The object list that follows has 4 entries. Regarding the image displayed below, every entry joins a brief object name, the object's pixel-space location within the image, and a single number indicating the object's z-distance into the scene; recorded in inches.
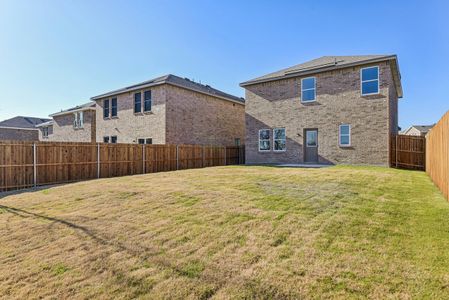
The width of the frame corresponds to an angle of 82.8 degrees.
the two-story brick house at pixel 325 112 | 580.7
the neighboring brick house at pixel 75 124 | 1019.3
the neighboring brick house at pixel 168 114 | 770.2
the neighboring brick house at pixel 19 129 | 1374.8
